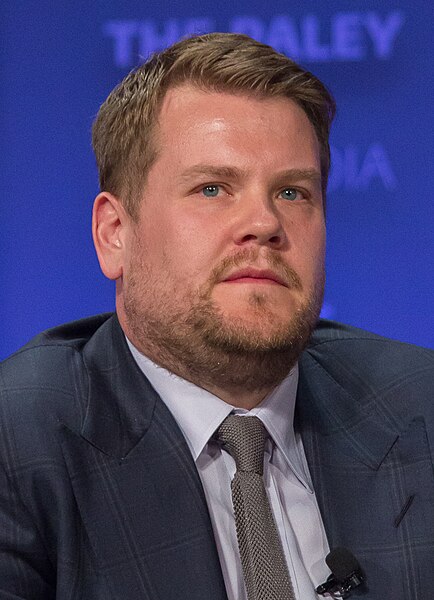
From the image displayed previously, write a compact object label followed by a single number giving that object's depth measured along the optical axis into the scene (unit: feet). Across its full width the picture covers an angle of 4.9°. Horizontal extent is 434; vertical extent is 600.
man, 11.62
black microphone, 11.74
